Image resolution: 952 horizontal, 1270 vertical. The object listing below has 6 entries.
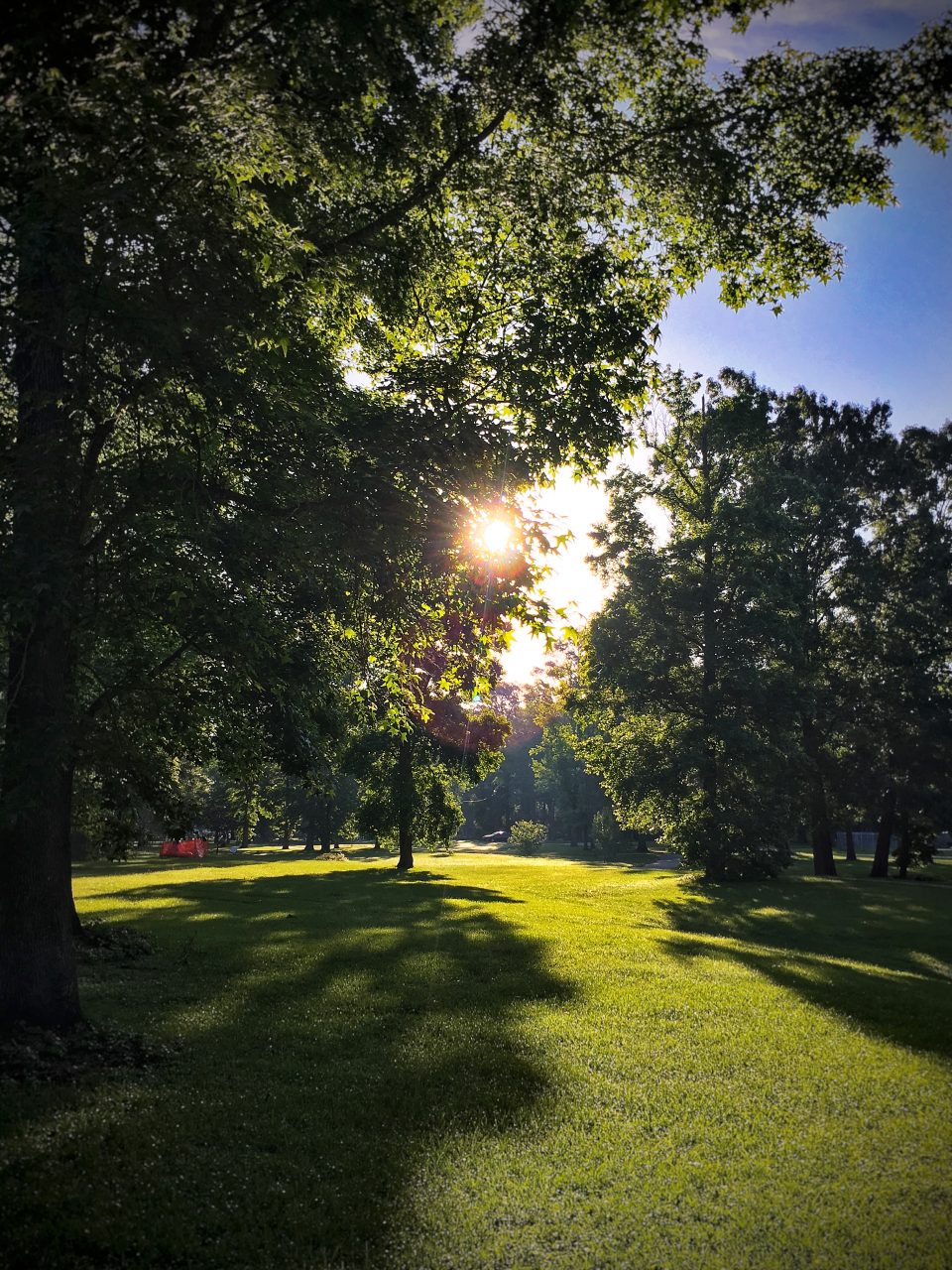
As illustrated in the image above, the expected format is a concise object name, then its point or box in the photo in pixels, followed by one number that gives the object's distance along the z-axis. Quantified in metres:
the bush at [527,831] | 73.81
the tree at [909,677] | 39.38
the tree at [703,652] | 34.09
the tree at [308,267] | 6.57
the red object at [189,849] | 53.03
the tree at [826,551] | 40.00
